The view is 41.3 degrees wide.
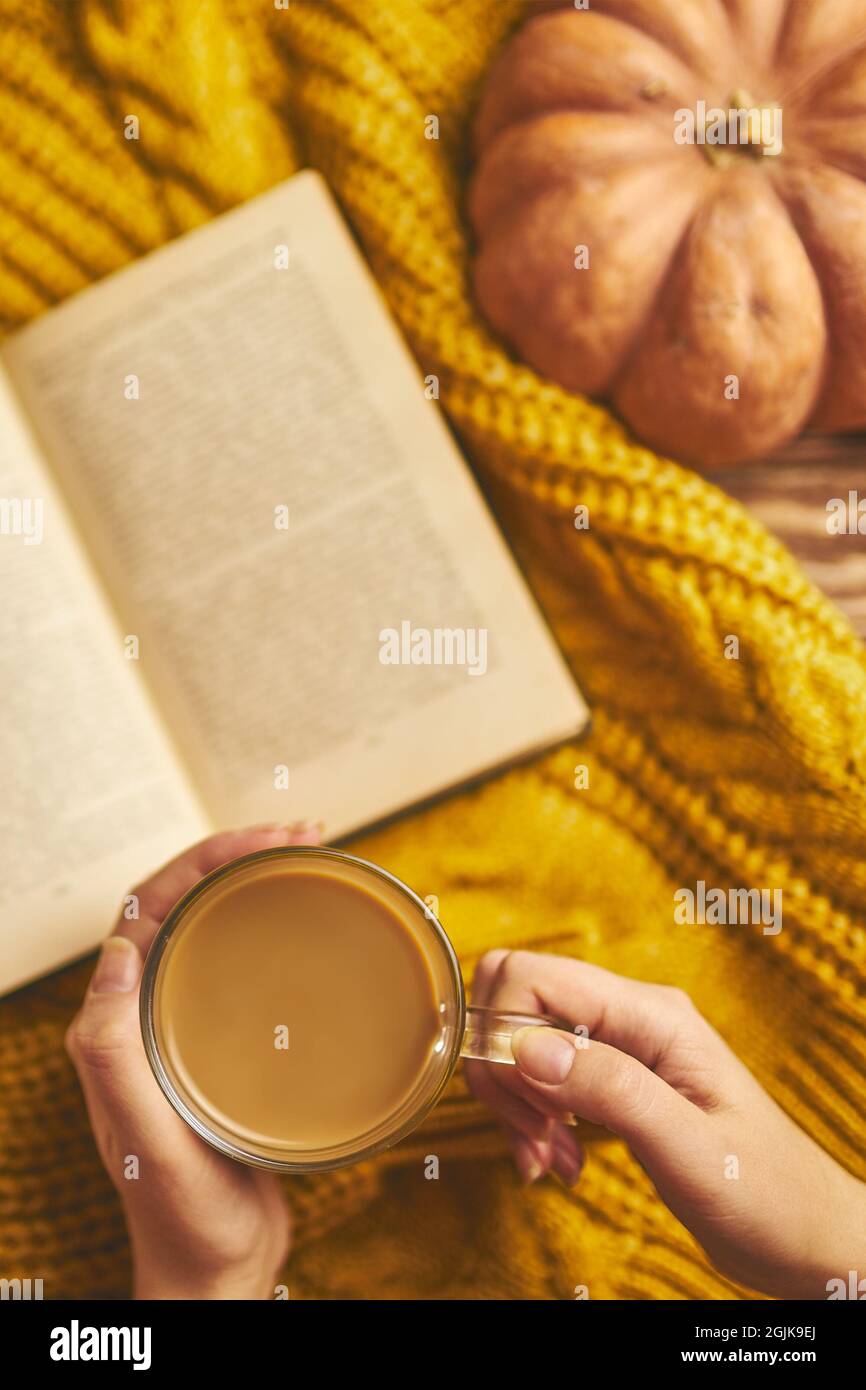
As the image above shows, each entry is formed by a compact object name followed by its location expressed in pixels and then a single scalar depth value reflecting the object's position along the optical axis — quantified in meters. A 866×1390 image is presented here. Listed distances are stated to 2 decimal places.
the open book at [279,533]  0.81
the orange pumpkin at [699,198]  0.72
